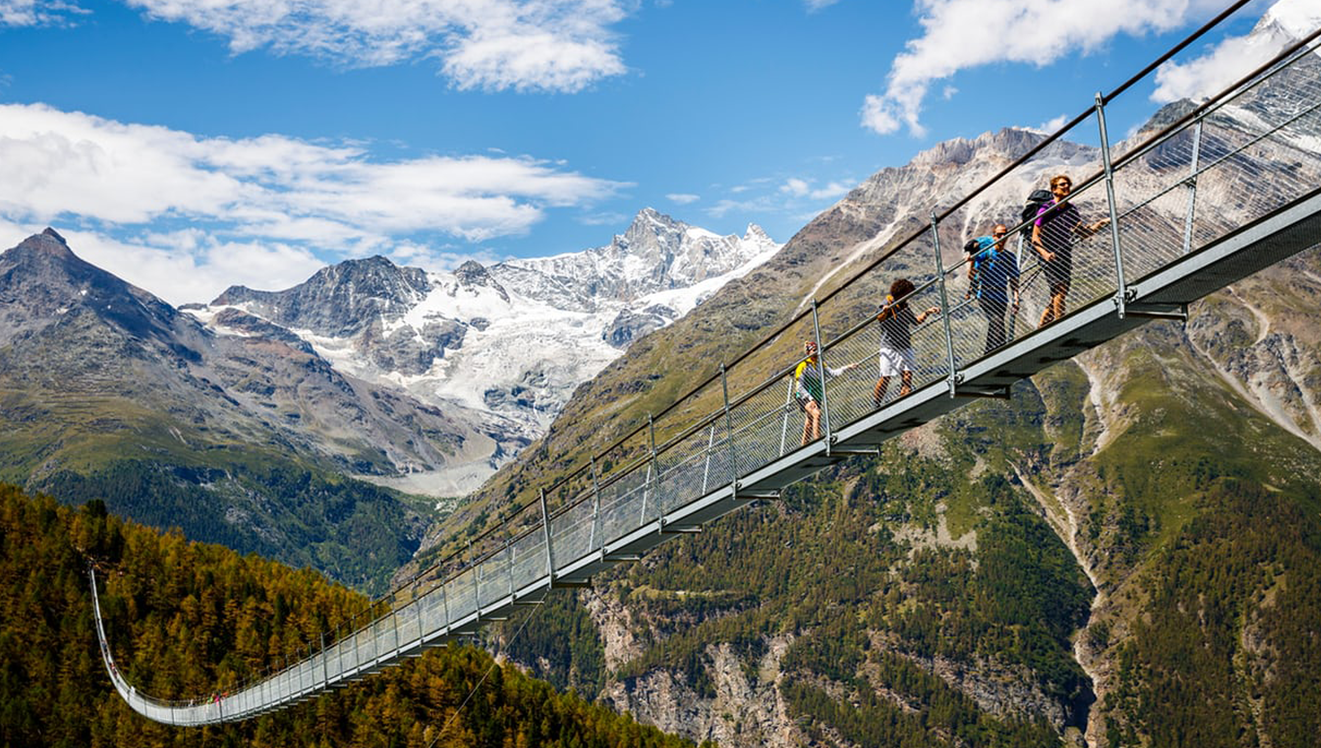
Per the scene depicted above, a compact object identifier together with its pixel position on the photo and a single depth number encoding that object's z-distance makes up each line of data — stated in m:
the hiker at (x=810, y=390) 24.45
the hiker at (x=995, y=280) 20.20
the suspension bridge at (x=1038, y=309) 16.70
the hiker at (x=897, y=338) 22.34
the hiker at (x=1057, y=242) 19.12
